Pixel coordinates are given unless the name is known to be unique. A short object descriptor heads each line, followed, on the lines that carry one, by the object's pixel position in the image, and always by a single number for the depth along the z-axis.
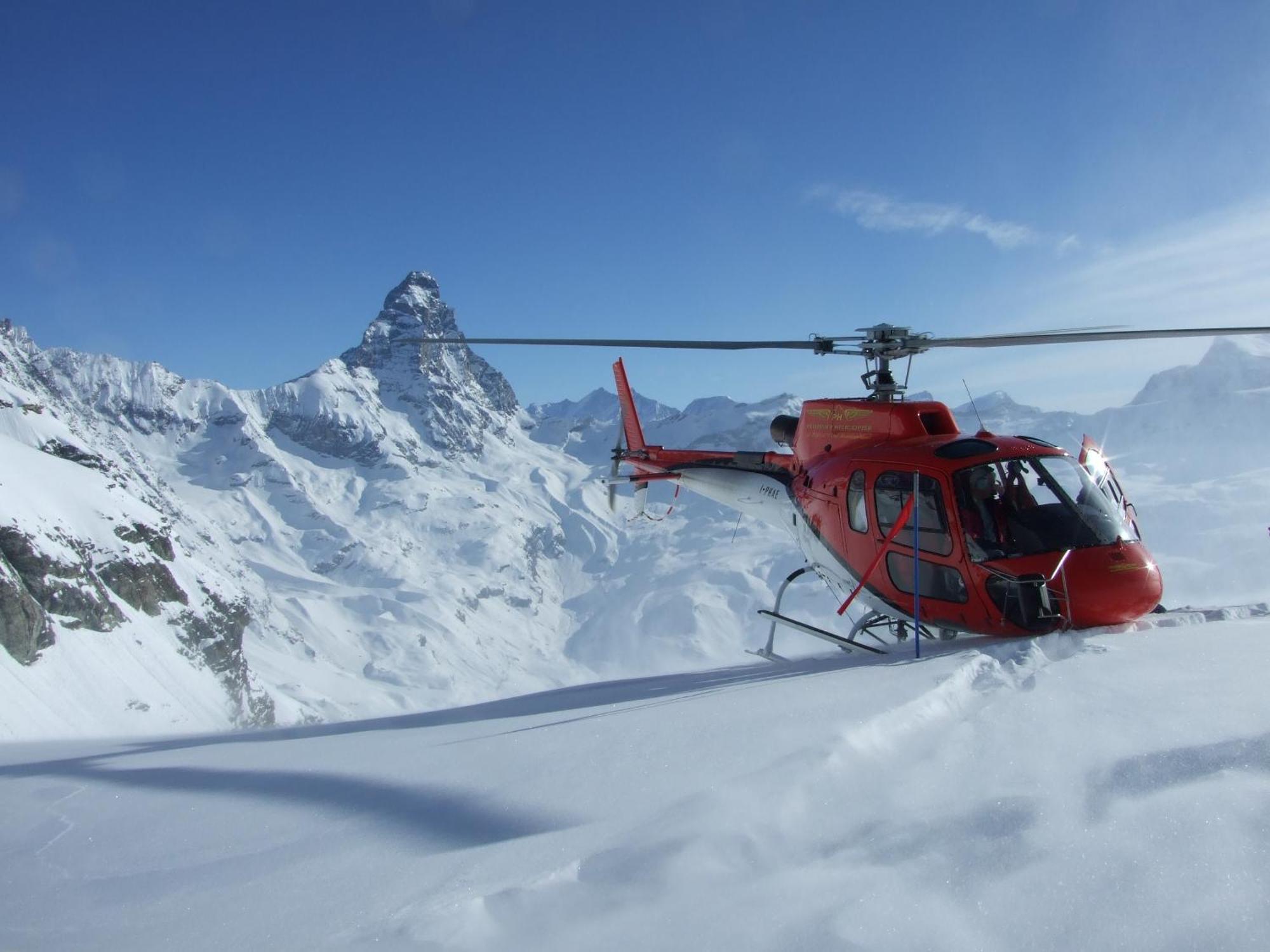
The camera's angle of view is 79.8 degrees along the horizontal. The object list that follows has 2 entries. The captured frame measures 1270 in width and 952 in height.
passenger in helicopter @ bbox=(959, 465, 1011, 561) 6.93
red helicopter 6.61
